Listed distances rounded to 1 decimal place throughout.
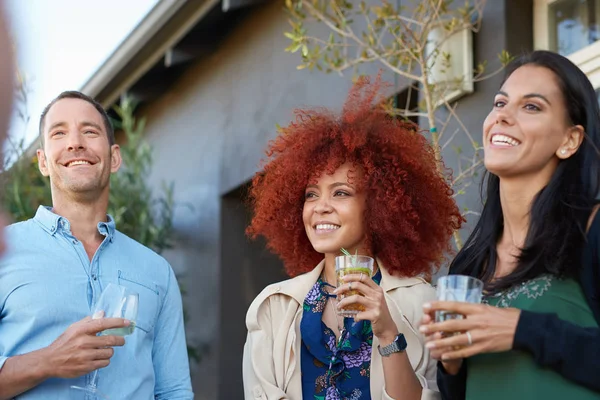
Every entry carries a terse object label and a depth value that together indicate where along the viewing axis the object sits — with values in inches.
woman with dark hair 94.5
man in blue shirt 122.5
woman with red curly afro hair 131.5
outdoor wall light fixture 210.8
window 187.5
